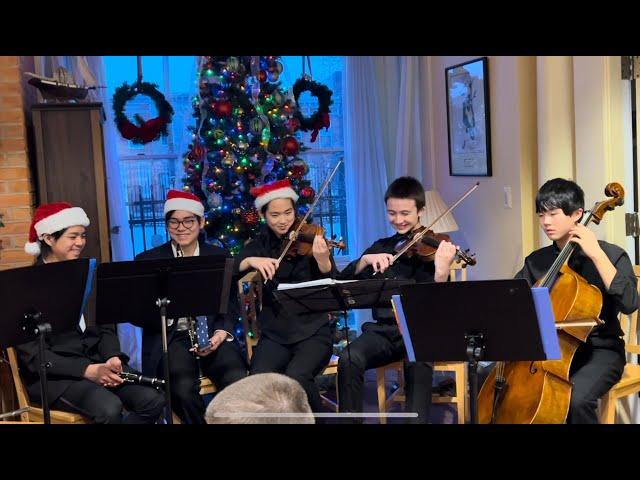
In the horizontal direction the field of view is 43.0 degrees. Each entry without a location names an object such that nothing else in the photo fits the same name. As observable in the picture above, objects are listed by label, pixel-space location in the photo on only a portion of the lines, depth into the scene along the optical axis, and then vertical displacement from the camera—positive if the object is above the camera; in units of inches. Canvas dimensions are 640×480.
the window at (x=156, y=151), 185.6 +8.3
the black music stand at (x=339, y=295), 100.7 -14.7
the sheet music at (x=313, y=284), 100.2 -13.0
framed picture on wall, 154.2 +10.6
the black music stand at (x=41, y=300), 93.0 -12.6
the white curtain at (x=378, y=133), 189.9 +10.1
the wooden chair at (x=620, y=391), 100.7 -28.4
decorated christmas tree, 163.0 +7.7
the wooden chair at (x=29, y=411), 104.9 -28.6
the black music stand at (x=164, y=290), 100.8 -13.0
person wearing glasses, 114.6 -23.6
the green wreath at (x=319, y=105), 172.6 +15.8
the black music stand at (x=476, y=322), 81.3 -15.4
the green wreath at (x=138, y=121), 168.6 +13.9
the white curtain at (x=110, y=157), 178.5 +7.1
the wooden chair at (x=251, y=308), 127.0 -19.8
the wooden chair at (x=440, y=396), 115.8 -31.5
